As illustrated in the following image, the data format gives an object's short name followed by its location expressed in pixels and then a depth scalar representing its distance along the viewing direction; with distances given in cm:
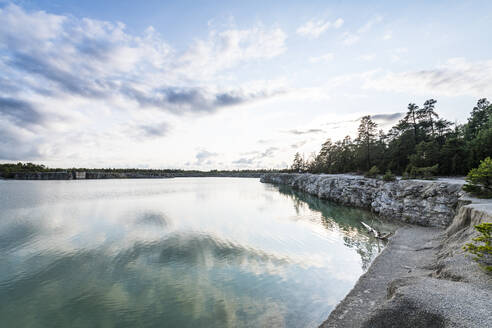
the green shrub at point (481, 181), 1466
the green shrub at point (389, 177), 2812
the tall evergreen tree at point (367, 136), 5381
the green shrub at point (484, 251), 642
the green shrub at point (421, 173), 2840
